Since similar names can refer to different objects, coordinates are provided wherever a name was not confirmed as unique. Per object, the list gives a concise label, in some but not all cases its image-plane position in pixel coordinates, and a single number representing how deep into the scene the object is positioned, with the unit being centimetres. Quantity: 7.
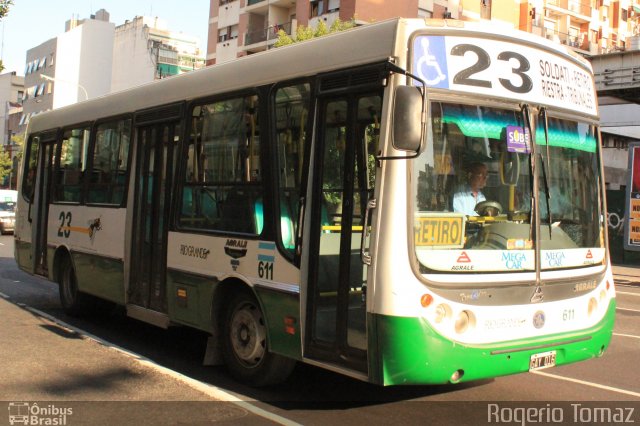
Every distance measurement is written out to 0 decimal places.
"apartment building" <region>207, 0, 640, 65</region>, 4191
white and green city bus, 504
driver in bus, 522
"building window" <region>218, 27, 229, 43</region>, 5194
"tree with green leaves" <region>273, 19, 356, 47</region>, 2584
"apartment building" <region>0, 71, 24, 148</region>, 8306
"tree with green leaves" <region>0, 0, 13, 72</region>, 1579
